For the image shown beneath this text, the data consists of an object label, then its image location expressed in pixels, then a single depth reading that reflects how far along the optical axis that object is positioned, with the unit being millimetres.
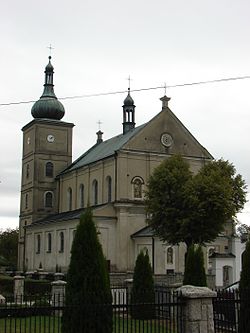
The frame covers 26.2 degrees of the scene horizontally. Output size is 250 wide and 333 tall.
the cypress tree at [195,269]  17203
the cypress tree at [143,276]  20516
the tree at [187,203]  34938
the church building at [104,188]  45031
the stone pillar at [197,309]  10406
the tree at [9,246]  82250
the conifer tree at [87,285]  10453
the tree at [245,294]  11750
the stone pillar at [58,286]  23156
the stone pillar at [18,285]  29812
